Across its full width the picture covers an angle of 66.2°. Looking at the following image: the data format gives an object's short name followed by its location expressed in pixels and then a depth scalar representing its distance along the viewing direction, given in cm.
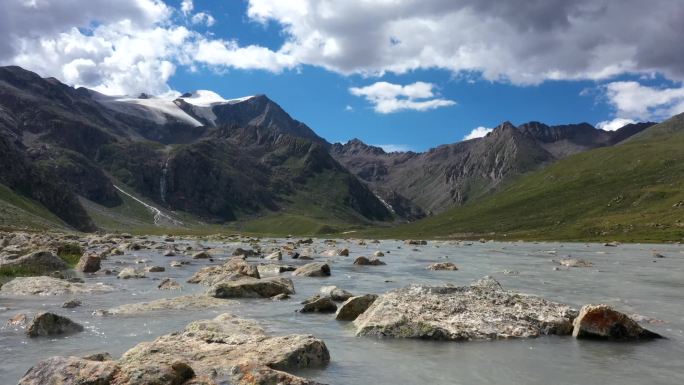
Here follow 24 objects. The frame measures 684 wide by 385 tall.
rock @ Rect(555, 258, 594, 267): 5128
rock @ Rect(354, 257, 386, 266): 5497
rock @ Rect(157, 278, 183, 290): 3171
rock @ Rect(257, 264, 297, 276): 4356
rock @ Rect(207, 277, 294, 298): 2766
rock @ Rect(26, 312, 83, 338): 1741
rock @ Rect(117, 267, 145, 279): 3775
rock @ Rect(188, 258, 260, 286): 3211
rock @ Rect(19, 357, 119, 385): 1073
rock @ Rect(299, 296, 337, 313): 2312
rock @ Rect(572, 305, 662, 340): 1745
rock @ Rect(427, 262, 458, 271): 4697
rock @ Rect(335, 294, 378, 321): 2153
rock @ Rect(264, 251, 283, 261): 6234
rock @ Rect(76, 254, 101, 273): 4116
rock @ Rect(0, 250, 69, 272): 3771
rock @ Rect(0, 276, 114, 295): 2800
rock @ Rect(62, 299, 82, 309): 2358
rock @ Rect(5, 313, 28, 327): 1902
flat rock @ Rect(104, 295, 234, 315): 2253
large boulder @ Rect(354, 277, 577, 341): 1794
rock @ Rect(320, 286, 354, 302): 2686
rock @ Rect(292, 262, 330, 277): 4100
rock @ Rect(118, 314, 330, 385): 1114
